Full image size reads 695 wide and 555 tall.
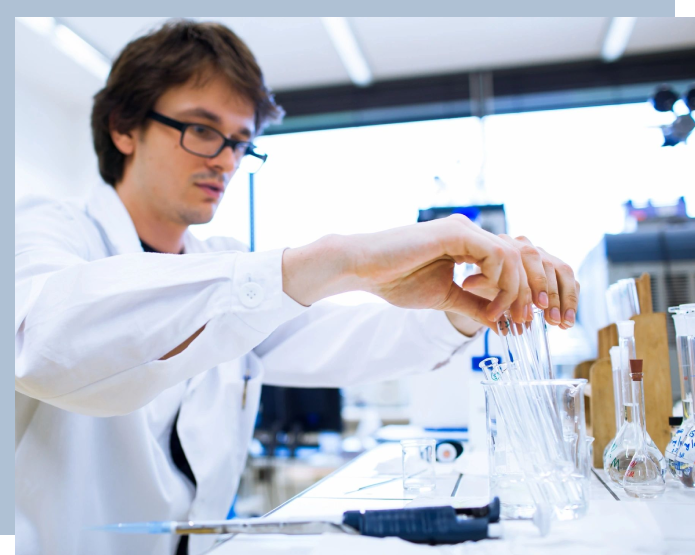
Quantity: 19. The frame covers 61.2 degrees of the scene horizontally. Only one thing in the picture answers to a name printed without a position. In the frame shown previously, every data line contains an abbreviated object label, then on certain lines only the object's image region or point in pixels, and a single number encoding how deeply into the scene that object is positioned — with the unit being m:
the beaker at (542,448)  0.63
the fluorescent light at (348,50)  3.25
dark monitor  3.33
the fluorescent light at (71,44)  3.12
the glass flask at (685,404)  0.81
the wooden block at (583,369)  1.16
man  0.73
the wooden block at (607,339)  1.09
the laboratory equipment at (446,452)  1.18
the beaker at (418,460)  0.97
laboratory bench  0.56
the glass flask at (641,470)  0.77
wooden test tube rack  0.93
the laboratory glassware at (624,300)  0.98
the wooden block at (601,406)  0.98
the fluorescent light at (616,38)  3.29
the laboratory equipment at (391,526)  0.56
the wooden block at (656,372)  0.93
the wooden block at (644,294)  0.98
